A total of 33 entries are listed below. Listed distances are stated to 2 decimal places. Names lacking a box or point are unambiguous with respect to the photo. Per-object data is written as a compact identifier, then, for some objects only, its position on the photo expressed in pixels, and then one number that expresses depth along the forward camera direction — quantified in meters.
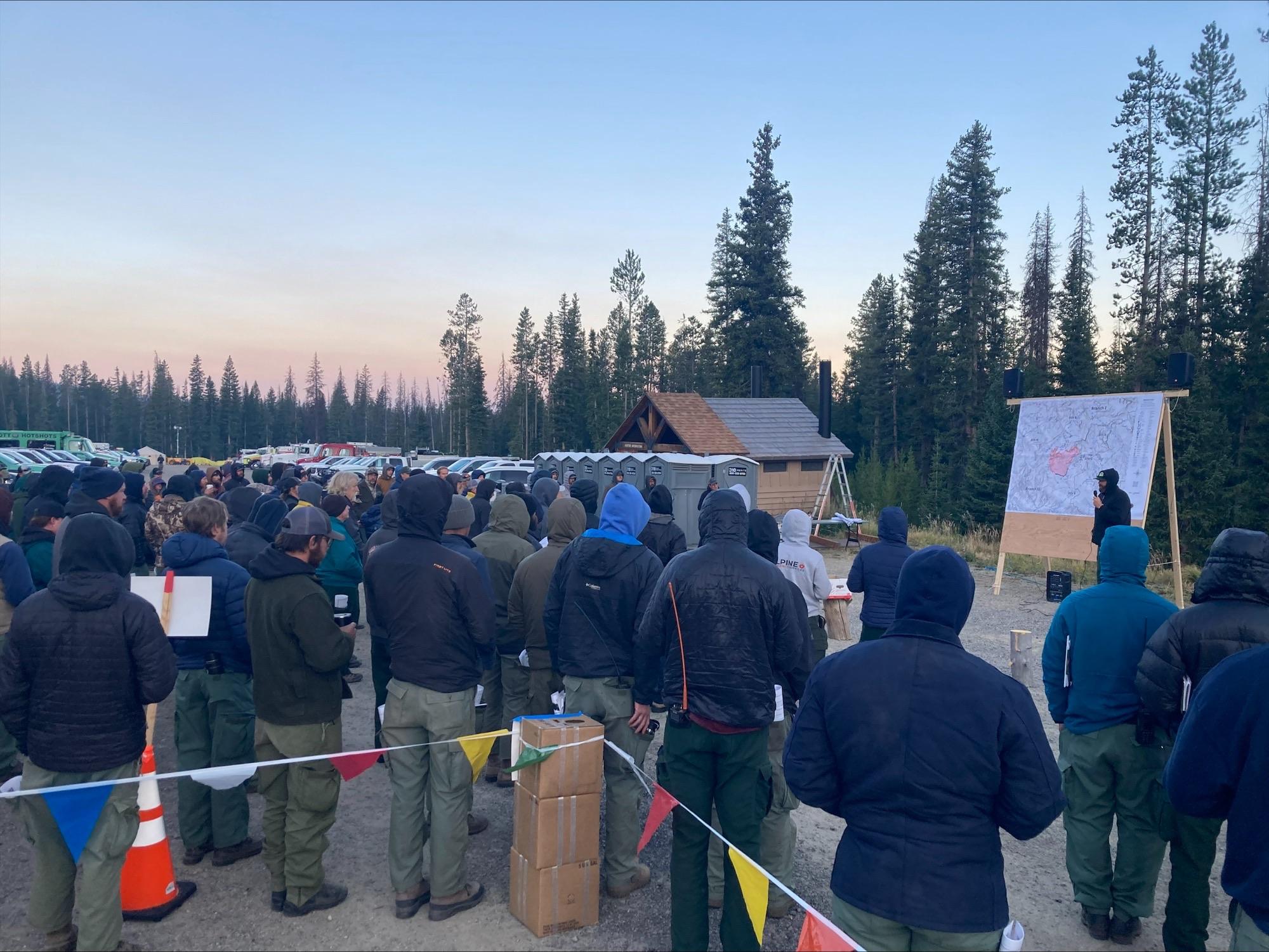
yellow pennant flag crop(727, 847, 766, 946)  3.25
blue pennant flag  3.55
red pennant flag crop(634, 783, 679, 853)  3.73
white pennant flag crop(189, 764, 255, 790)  3.90
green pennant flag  3.84
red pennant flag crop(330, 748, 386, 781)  4.18
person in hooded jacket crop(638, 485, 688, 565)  7.24
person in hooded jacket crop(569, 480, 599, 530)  9.20
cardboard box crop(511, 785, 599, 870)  3.90
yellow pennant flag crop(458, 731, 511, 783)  4.24
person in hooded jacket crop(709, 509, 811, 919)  4.12
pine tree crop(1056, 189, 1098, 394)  33.19
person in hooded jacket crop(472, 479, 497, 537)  9.58
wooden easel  11.09
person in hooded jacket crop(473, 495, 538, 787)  5.89
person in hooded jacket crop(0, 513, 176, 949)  3.60
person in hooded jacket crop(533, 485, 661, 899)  4.43
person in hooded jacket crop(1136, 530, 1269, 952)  3.50
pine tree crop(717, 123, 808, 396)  46.06
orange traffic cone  4.06
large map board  11.79
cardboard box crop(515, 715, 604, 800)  3.89
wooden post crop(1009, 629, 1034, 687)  8.21
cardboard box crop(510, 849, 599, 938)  3.93
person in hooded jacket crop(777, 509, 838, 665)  5.43
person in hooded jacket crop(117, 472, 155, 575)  9.04
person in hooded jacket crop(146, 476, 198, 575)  7.11
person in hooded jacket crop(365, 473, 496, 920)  4.19
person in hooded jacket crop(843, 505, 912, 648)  6.14
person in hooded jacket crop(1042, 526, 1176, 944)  4.03
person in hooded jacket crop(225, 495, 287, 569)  5.93
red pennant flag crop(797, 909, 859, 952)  2.51
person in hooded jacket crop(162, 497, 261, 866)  4.66
